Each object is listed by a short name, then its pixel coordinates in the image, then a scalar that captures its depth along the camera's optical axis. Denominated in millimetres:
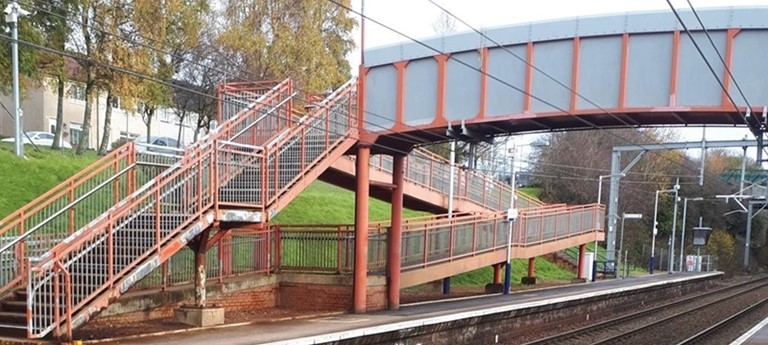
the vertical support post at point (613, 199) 29672
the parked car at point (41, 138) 38738
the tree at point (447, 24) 41000
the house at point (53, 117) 48438
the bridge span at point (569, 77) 13617
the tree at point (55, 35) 25172
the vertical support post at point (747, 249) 54938
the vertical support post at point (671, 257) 44481
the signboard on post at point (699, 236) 44906
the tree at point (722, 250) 60406
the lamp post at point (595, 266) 29334
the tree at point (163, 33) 26638
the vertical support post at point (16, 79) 21984
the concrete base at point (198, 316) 12555
